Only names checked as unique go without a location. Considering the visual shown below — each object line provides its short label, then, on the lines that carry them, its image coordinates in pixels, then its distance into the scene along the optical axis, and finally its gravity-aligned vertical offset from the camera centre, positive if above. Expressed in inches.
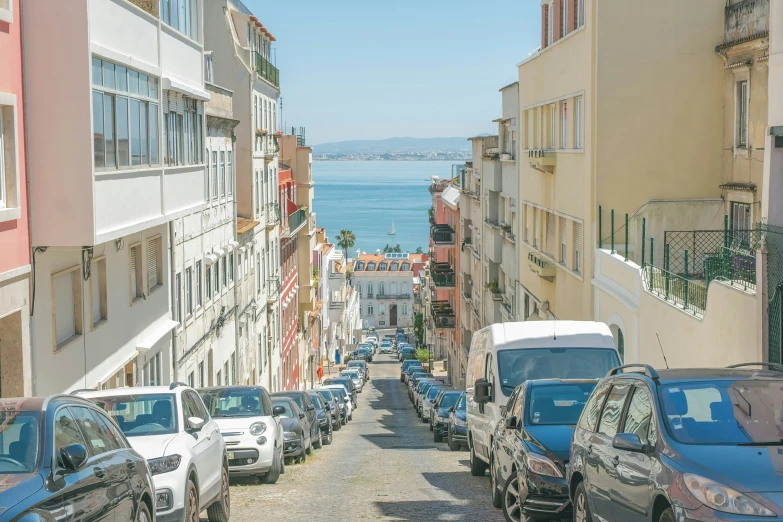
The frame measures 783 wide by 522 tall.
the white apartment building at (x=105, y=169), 608.1 -3.5
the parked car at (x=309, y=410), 1008.9 -228.5
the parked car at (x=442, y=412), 1209.4 -280.6
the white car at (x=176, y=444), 424.5 -115.0
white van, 621.6 -111.7
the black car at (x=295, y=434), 853.8 -212.0
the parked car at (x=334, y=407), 1440.7 -322.0
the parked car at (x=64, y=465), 269.3 -79.2
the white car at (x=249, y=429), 669.9 -165.1
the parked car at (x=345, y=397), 1654.8 -363.8
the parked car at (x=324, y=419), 1165.7 -274.3
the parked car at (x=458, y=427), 992.9 -240.0
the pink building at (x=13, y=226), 574.9 -32.7
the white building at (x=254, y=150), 1592.0 +18.4
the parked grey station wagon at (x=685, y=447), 282.0 -81.4
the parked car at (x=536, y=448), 445.4 -122.2
